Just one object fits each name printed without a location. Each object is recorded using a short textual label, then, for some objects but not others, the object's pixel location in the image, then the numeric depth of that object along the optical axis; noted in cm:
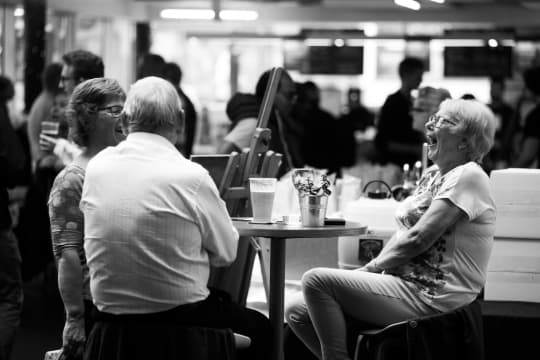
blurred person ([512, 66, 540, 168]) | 1033
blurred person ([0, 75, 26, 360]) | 643
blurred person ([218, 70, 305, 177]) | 836
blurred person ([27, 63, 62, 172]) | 951
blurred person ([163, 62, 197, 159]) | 1000
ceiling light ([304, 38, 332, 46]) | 1994
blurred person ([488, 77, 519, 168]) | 1427
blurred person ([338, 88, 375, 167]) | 1363
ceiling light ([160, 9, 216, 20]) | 1332
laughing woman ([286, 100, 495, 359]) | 523
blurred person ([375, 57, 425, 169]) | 1011
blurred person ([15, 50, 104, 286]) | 651
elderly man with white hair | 433
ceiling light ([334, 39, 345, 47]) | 2016
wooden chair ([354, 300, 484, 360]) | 520
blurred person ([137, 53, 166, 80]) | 972
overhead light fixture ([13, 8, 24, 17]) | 1614
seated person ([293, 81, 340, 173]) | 1313
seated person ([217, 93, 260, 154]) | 830
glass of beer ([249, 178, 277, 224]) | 546
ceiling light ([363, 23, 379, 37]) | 1921
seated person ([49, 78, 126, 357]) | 481
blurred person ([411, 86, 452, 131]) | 767
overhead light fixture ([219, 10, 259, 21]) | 1372
